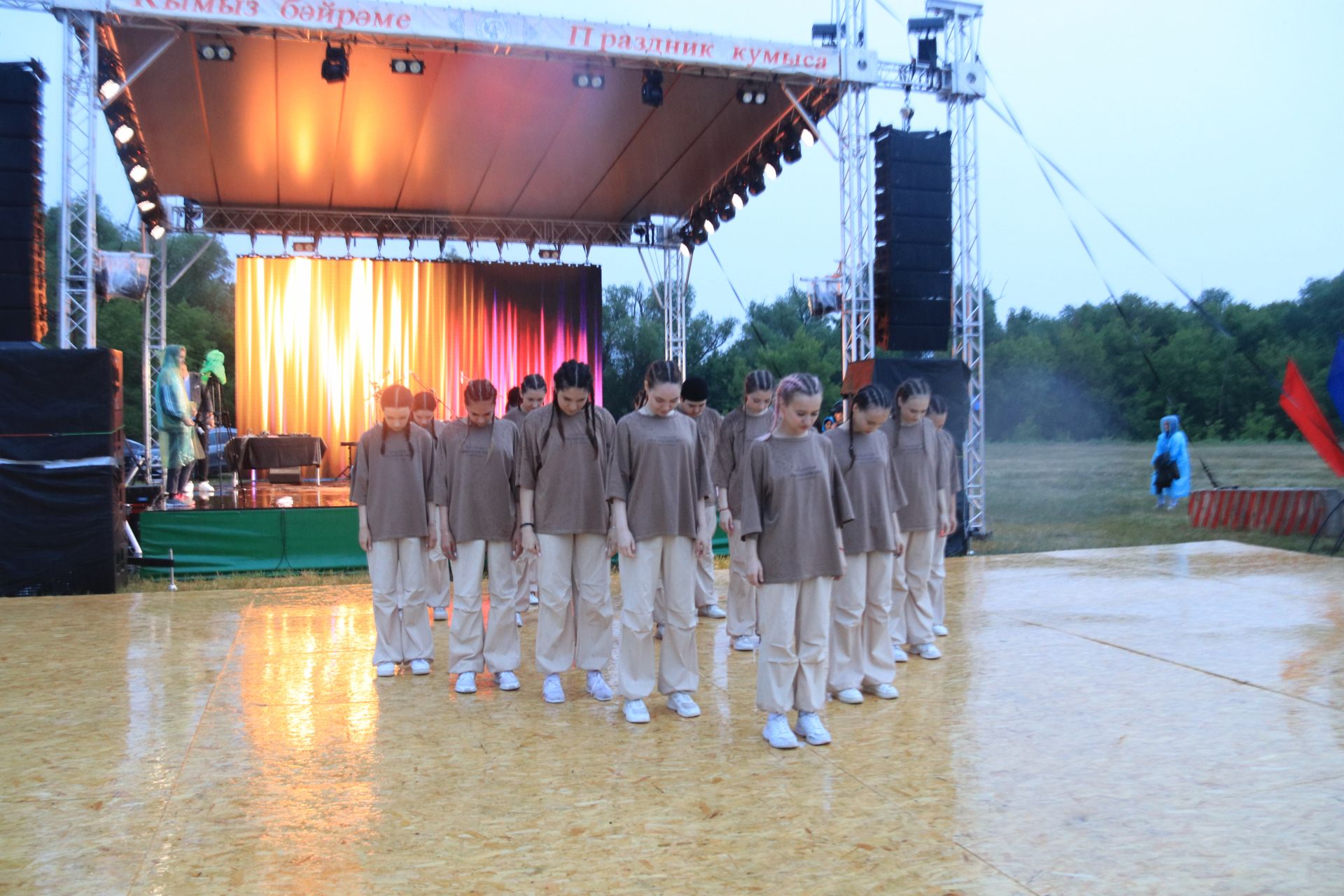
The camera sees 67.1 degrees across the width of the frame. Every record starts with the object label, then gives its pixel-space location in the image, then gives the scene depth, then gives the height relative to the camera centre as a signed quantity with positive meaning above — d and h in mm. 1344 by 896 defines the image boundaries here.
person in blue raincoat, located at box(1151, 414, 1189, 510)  14266 -495
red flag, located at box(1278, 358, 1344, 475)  10680 +78
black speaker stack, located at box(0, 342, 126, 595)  7707 -272
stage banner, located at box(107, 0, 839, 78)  8633 +3641
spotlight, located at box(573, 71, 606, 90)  9906 +3472
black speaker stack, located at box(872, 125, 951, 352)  10008 +1936
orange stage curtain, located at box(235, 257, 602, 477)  16938 +1794
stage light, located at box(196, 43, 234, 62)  9148 +3476
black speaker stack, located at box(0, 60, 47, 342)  7918 +1852
